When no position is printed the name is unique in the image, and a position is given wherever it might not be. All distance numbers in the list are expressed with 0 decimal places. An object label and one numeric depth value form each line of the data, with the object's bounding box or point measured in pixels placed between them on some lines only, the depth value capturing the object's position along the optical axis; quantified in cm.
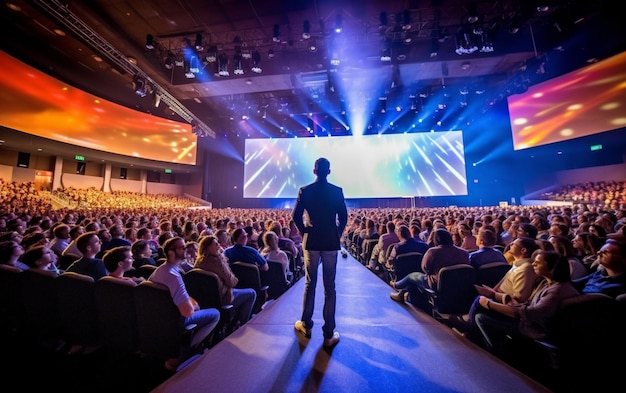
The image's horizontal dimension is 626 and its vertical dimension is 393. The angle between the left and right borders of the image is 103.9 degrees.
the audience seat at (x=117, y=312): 207
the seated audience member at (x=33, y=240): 355
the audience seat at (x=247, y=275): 305
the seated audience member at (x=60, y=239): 400
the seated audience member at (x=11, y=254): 259
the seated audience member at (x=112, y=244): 387
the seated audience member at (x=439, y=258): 290
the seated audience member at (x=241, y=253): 329
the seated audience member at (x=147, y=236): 432
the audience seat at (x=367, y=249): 567
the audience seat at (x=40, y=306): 228
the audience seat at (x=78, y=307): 218
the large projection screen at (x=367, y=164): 1620
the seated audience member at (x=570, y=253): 263
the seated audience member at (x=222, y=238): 396
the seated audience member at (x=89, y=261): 260
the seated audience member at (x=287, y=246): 467
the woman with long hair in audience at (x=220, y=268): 260
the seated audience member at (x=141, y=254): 315
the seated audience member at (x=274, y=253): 383
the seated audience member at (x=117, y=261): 226
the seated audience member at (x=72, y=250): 355
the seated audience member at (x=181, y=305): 205
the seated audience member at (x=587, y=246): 291
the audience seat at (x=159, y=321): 198
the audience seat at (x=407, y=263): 358
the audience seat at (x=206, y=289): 243
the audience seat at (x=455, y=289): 262
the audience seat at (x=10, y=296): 234
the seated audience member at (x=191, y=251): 362
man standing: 236
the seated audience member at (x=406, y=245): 381
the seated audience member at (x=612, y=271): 188
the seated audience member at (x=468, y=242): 419
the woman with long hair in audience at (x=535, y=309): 178
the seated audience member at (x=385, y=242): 469
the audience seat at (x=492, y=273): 266
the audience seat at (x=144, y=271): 282
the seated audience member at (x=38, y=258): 238
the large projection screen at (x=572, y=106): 1017
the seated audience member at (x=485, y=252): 298
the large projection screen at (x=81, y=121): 1159
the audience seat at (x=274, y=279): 358
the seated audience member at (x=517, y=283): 218
